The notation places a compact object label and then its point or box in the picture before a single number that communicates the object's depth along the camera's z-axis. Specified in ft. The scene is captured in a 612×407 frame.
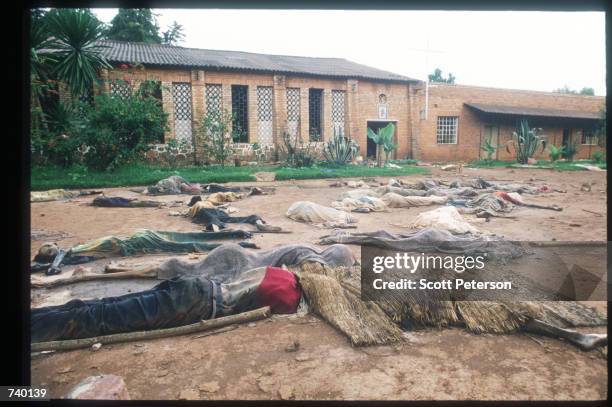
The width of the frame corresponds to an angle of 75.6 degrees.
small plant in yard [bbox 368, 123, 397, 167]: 50.31
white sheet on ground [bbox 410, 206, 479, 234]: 17.78
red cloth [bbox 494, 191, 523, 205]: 25.33
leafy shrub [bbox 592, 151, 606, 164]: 59.92
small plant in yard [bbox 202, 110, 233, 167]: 46.96
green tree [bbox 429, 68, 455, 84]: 120.88
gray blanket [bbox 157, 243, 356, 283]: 11.24
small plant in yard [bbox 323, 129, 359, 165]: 50.19
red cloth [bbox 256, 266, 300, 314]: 9.58
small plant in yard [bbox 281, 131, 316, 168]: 48.39
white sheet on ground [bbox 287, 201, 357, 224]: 20.14
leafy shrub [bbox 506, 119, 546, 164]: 55.82
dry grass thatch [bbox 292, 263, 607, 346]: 8.66
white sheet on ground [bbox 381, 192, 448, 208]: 25.36
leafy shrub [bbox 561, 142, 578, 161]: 61.39
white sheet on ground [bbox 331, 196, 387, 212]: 23.97
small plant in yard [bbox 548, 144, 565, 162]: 58.06
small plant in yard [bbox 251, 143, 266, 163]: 52.39
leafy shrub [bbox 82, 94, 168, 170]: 35.06
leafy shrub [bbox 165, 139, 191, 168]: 46.09
